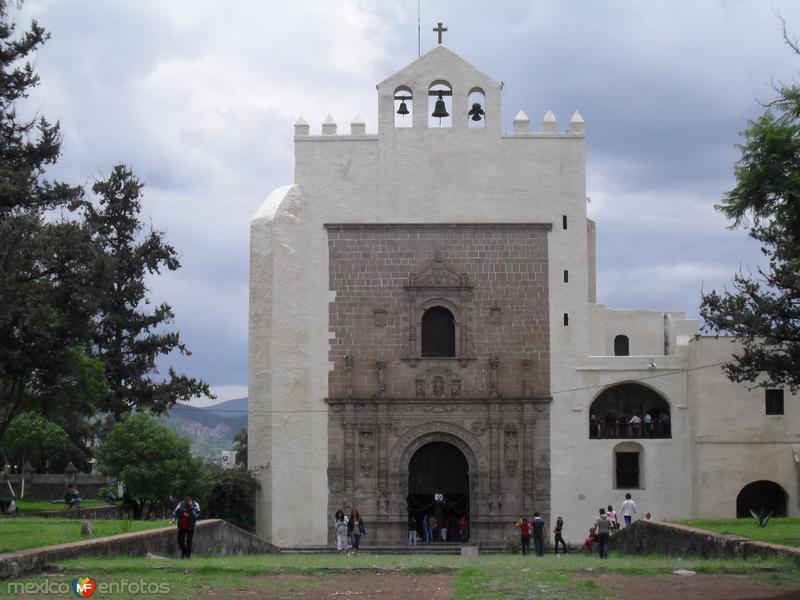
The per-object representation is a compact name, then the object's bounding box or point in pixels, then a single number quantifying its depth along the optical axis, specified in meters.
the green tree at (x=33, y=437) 46.97
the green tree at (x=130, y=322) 46.34
